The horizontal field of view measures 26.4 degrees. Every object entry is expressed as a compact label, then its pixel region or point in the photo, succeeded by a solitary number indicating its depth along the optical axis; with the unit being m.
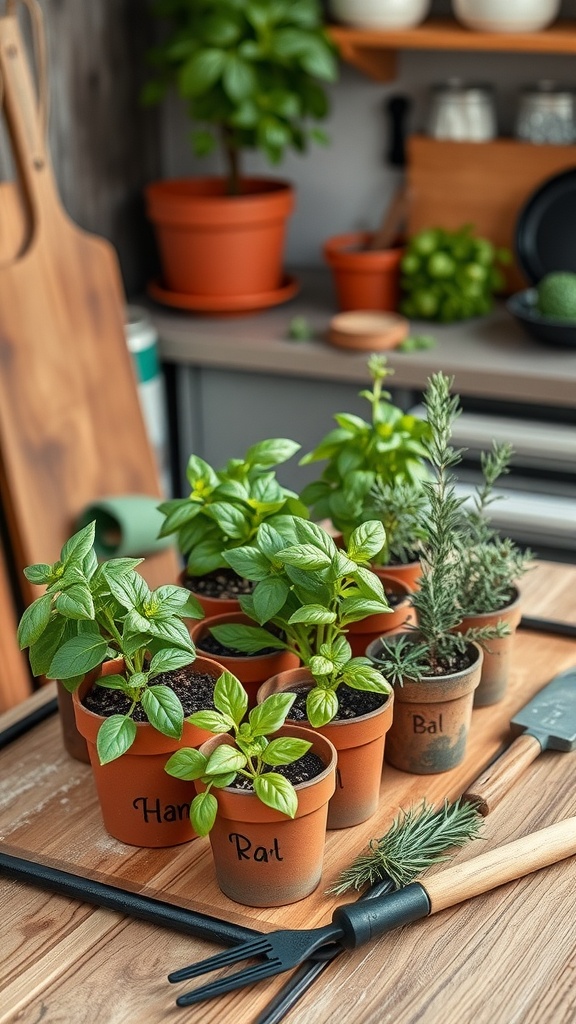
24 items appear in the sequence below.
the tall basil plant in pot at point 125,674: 0.89
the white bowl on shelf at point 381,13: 2.43
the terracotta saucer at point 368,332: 2.34
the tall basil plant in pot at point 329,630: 0.91
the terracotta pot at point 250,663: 1.02
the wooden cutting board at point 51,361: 2.04
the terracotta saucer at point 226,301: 2.60
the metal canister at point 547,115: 2.48
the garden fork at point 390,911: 0.81
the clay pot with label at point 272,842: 0.85
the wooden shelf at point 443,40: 2.29
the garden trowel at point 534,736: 1.01
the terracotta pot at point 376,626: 1.08
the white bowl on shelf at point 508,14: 2.32
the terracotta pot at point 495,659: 1.12
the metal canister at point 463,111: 2.55
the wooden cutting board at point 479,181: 2.55
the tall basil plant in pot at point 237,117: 2.39
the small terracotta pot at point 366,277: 2.49
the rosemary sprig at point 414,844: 0.90
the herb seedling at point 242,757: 0.83
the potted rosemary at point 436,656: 1.00
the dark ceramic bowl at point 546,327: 2.26
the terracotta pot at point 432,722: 1.01
